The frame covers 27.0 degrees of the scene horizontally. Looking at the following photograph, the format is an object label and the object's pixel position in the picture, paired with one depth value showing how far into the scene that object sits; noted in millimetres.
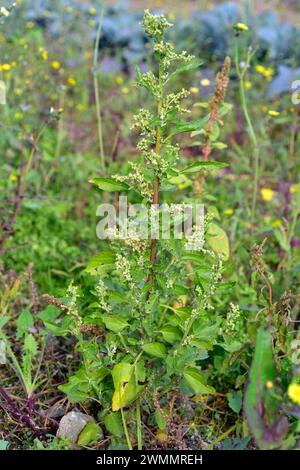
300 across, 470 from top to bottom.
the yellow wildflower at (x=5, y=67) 3085
